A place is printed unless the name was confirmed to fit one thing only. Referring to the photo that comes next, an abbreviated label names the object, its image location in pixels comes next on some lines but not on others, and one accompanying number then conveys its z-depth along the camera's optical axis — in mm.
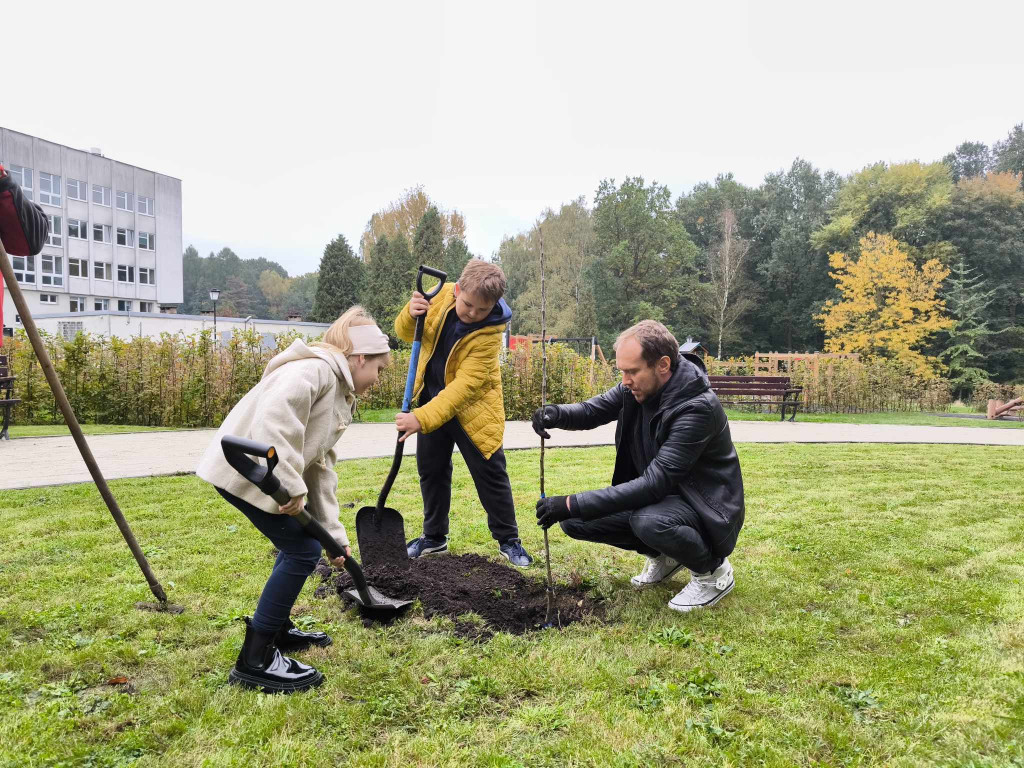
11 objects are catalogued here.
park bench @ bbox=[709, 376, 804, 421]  15139
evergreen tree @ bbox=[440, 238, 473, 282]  37875
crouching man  3377
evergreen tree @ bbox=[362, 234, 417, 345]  35781
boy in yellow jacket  3953
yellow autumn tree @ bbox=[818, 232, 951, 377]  30016
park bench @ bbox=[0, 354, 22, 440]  8675
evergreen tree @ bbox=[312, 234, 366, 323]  40625
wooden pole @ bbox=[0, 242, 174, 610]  2955
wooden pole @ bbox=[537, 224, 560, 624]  3364
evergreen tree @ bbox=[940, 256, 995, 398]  33188
